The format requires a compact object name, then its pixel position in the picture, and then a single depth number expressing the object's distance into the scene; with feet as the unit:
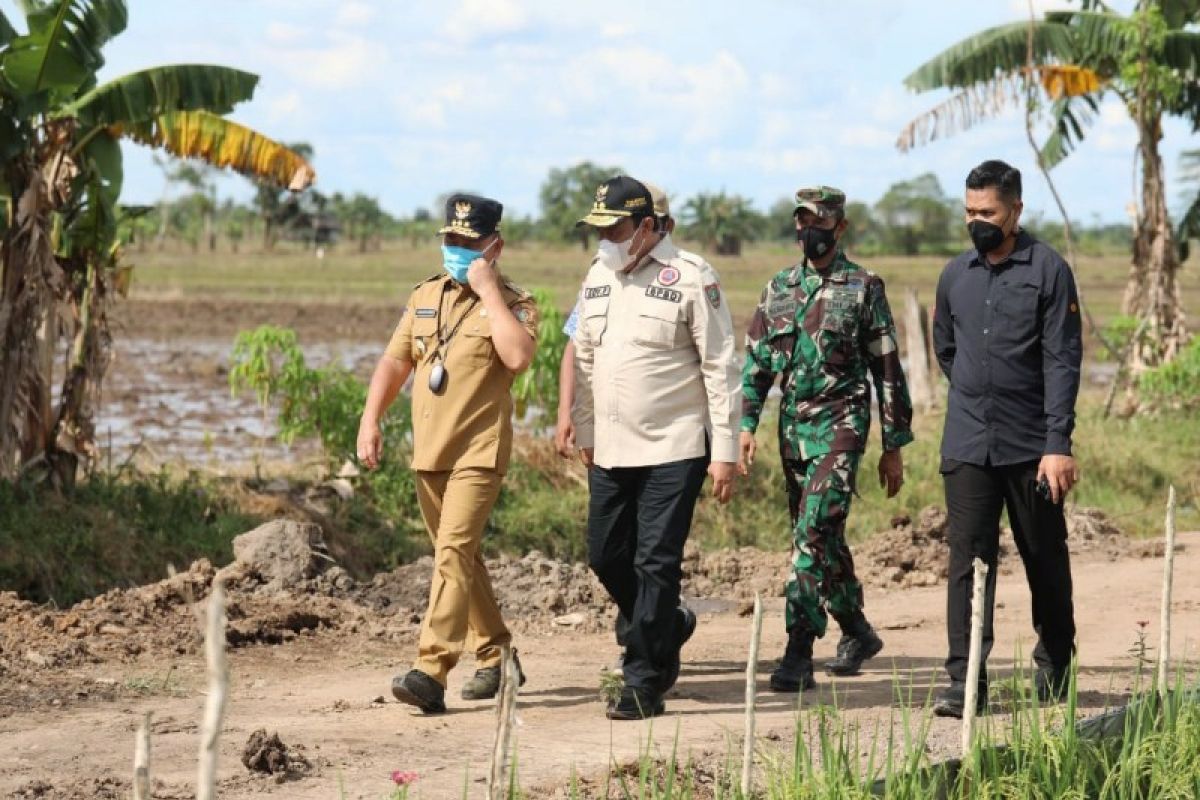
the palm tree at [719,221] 241.14
